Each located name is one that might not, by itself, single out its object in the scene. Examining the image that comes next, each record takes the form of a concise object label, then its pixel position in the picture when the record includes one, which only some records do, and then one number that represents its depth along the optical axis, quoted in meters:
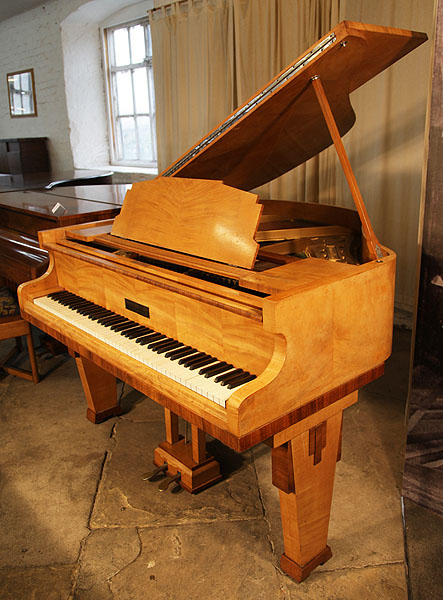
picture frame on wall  8.30
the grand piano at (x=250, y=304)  1.54
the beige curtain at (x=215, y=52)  4.32
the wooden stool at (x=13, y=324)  3.18
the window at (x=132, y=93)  7.03
